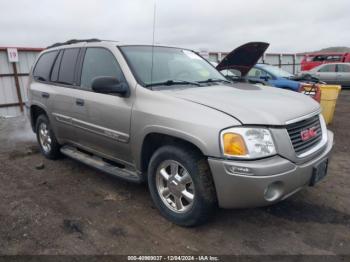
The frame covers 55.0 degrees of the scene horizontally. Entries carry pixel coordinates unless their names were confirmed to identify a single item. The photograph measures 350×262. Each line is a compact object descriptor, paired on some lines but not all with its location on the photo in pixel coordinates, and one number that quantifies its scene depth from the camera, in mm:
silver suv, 2801
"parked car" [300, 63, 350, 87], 17453
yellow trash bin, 7797
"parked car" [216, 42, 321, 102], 6408
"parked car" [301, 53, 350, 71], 20991
